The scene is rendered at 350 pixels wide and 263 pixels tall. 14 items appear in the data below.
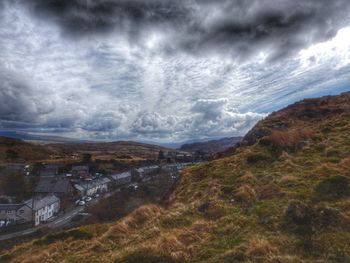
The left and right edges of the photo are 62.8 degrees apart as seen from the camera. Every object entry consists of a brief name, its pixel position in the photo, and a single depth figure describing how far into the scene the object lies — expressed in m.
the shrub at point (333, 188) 11.43
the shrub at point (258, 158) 19.82
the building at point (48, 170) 106.62
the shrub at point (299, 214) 9.48
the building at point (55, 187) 86.69
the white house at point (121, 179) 101.26
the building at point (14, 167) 102.44
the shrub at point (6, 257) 15.45
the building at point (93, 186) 91.75
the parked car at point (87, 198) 82.45
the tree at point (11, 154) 141.29
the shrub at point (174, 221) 11.98
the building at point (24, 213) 63.97
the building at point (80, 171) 111.75
